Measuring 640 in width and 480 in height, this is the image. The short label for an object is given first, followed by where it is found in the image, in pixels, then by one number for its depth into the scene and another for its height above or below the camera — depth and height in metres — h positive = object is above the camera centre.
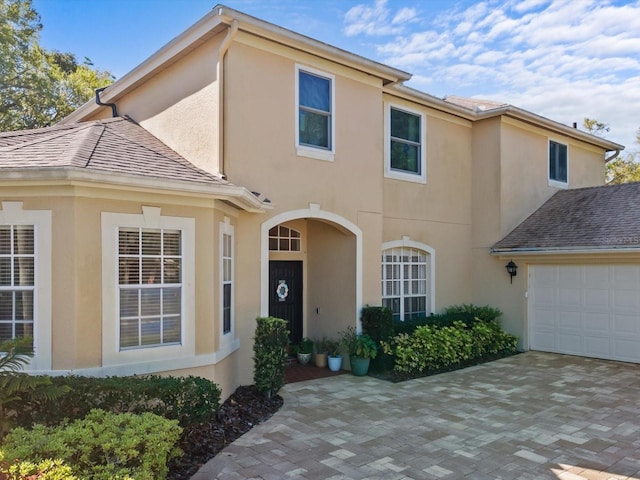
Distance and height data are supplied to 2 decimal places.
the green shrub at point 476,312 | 12.58 -1.57
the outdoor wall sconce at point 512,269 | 12.85 -0.43
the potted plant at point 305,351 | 10.88 -2.23
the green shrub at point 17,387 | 5.07 -1.42
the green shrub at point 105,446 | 4.25 -1.78
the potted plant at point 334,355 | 10.35 -2.23
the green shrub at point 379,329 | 10.05 -1.60
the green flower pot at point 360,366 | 9.90 -2.34
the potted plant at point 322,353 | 10.66 -2.23
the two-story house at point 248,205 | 6.36 +0.88
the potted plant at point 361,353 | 9.90 -2.07
